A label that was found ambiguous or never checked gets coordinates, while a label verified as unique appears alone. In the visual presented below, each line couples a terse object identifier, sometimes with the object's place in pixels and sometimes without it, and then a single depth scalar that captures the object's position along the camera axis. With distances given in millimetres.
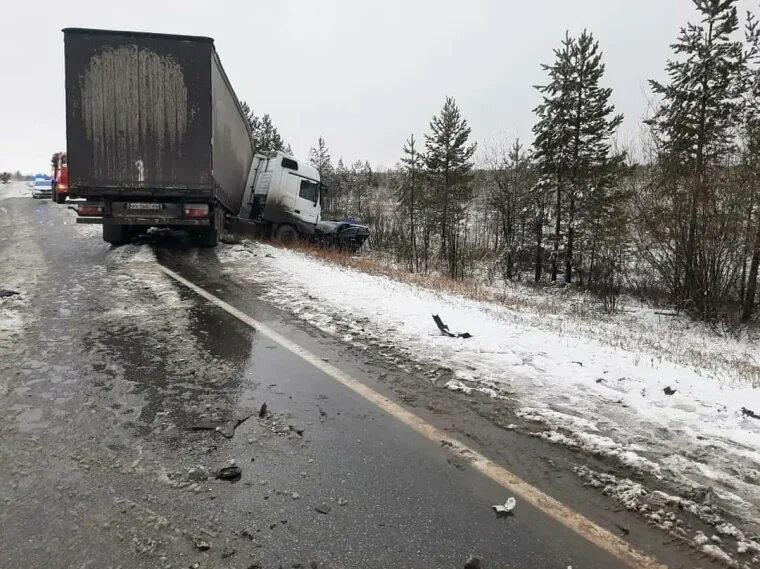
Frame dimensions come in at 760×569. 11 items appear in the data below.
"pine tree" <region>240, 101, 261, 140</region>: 52084
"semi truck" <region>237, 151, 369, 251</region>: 17656
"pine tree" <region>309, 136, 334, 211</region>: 57156
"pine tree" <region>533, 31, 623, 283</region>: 23859
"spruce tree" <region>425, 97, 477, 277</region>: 31734
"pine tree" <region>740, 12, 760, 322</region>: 13414
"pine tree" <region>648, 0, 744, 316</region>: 15164
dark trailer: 10531
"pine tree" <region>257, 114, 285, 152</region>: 52500
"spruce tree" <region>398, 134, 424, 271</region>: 33219
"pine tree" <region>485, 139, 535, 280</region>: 28833
